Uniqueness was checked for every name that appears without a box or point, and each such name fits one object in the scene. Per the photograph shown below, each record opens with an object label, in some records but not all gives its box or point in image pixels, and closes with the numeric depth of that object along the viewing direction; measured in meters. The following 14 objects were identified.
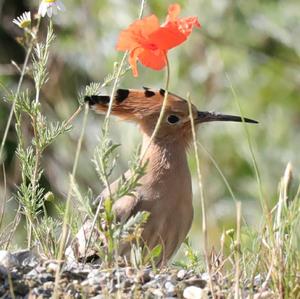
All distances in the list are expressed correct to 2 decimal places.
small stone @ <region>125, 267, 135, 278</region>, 7.57
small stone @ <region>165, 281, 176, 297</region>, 7.51
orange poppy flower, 7.96
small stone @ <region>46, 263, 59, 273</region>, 7.61
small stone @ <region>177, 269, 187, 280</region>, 7.85
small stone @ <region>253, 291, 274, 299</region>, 7.48
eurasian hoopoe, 10.30
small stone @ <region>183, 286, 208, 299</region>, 7.36
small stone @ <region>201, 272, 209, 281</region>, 7.81
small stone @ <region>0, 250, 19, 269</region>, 7.61
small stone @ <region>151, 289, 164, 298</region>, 7.41
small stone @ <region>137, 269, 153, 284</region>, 7.52
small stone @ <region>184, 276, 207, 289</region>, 7.70
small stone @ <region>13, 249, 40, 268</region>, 7.77
